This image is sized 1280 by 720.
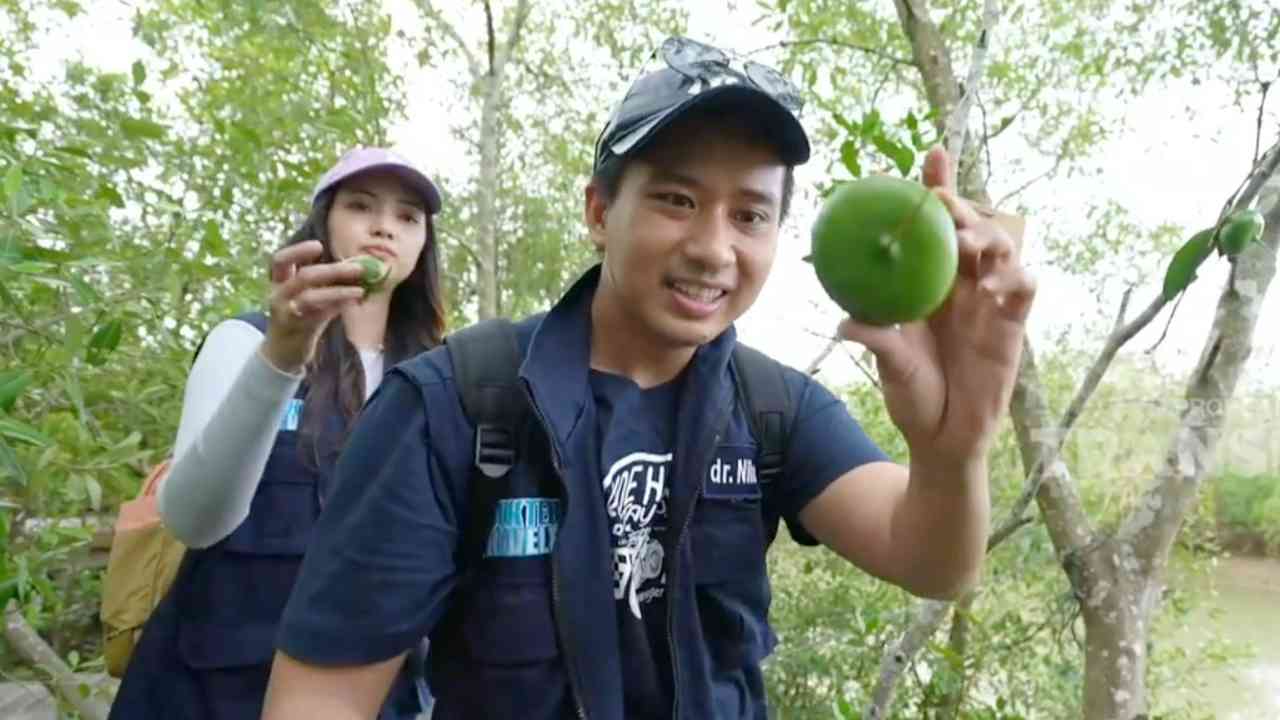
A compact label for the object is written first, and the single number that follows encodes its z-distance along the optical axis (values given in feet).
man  3.22
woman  4.25
